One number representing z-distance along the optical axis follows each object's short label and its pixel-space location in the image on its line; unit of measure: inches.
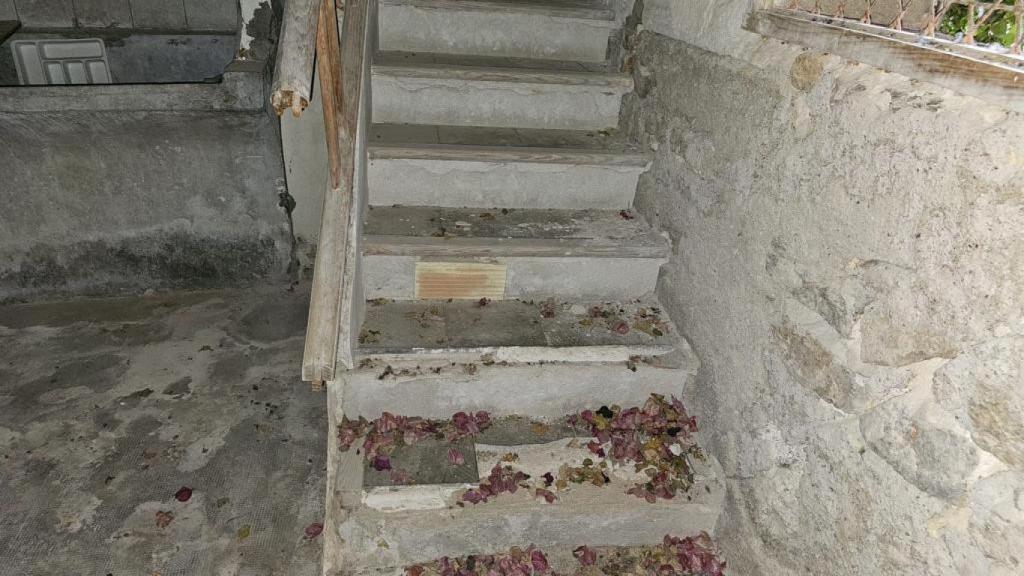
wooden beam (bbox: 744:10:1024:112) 40.2
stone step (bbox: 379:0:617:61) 107.1
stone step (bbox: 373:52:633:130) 98.3
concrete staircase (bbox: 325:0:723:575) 73.8
